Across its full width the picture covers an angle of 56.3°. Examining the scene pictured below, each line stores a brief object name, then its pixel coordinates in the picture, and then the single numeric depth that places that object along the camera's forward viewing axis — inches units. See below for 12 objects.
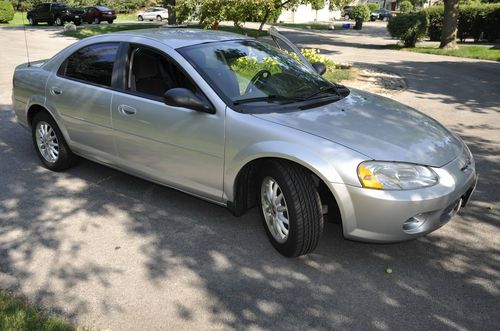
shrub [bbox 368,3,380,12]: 2569.4
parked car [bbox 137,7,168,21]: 1739.7
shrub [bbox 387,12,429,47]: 842.2
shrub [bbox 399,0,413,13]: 2486.5
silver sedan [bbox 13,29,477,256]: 131.5
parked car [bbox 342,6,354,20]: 2442.5
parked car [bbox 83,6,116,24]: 1362.0
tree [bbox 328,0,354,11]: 574.6
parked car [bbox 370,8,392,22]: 2292.1
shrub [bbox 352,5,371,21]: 1582.7
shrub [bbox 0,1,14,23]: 1383.9
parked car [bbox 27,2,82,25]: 1295.5
